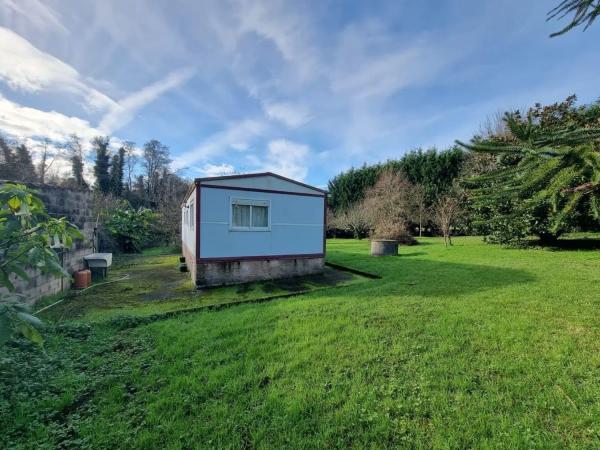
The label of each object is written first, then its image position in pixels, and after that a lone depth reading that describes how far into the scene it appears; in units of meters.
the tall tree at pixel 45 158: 22.84
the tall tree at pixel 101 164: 28.19
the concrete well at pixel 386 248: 12.61
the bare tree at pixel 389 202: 20.19
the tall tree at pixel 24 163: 19.00
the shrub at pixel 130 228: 14.70
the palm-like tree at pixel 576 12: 2.03
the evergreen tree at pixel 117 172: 29.03
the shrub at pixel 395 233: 17.44
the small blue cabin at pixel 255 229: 7.59
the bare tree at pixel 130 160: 30.78
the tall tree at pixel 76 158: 25.95
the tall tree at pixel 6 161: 17.61
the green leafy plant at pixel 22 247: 1.63
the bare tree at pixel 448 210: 15.49
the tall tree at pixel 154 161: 30.76
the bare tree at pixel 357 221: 23.06
